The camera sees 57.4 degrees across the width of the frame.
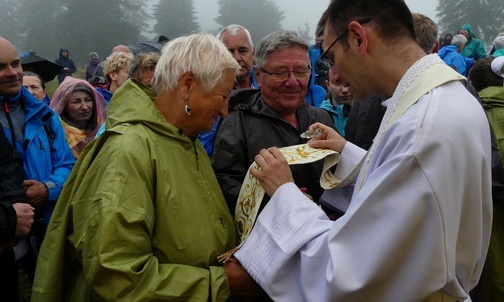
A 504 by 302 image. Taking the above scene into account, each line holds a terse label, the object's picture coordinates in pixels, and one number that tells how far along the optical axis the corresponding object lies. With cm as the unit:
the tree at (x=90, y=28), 4544
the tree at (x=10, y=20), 5372
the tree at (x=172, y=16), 5894
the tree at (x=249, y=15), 7388
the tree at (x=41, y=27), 4722
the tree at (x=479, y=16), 4778
